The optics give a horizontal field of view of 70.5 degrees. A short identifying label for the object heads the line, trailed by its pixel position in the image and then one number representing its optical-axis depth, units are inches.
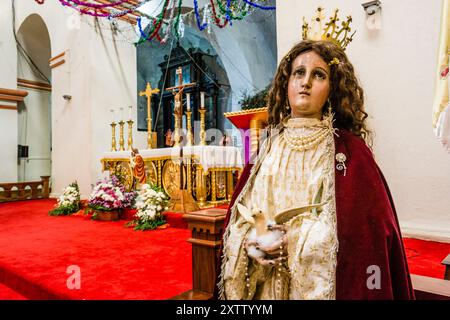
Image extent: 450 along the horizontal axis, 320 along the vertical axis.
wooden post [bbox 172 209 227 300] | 64.9
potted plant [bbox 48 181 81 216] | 236.7
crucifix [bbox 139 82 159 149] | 242.5
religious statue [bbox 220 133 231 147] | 246.5
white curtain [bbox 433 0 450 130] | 58.2
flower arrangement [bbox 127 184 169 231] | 176.2
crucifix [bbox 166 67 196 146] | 210.4
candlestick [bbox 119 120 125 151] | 260.4
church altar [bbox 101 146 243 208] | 195.5
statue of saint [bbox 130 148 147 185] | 214.4
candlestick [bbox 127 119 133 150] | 247.1
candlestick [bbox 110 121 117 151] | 267.0
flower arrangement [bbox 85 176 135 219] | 207.8
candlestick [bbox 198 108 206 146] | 204.2
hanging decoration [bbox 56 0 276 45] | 237.8
